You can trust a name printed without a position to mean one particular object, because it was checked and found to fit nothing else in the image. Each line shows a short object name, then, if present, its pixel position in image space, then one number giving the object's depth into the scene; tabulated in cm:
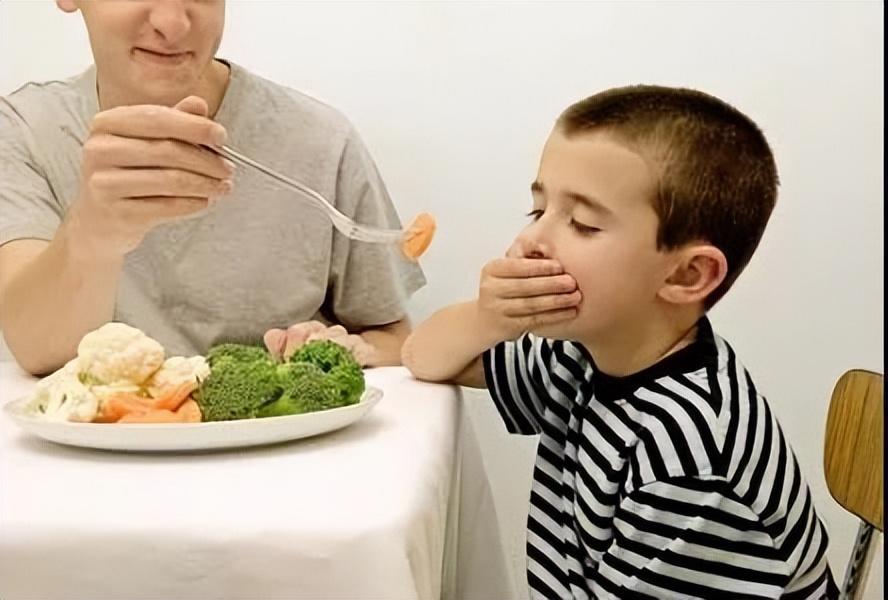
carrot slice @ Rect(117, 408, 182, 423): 75
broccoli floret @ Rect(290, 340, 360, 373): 85
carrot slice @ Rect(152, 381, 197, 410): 77
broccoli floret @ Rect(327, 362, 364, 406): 82
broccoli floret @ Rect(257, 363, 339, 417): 79
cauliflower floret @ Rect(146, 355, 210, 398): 79
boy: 81
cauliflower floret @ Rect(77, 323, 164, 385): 79
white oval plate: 72
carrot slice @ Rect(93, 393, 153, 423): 76
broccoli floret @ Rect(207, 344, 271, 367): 83
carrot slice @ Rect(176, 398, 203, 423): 76
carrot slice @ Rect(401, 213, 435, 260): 97
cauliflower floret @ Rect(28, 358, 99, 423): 75
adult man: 104
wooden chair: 94
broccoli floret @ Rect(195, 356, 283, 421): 76
